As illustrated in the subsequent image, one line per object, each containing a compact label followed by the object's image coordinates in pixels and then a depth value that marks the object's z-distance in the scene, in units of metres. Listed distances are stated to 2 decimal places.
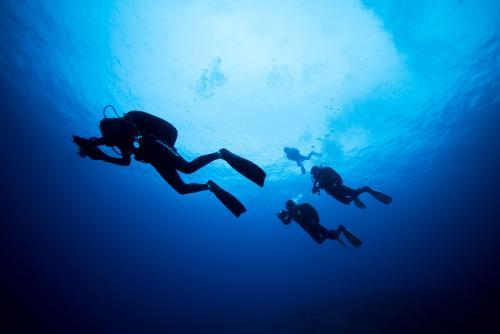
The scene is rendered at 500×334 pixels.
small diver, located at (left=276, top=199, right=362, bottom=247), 8.12
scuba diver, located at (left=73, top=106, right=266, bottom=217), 4.52
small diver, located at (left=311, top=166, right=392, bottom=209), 8.98
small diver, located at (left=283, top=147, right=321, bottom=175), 14.61
